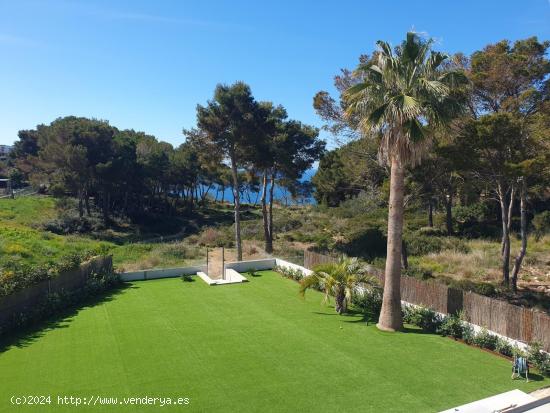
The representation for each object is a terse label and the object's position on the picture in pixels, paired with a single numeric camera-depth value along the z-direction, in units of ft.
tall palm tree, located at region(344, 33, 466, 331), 40.29
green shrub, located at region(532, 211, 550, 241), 103.10
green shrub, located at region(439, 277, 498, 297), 58.39
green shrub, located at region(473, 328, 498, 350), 38.50
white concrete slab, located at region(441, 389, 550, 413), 27.58
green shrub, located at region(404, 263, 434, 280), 67.44
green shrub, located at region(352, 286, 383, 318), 50.60
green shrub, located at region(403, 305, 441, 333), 43.96
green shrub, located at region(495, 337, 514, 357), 36.88
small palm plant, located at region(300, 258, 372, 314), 49.57
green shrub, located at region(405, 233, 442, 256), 91.71
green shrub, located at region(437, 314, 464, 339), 41.39
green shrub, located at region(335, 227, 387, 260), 90.46
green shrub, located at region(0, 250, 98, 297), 45.50
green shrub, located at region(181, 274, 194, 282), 66.80
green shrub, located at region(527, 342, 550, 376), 33.35
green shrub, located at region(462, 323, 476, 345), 40.01
